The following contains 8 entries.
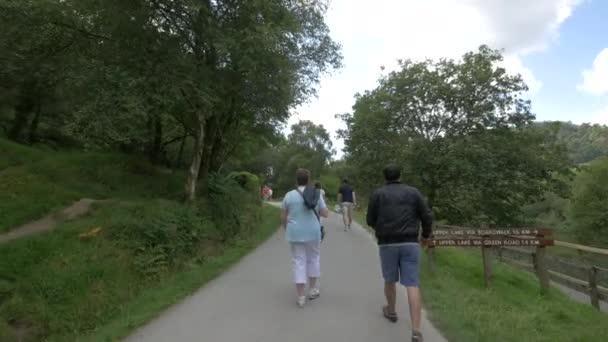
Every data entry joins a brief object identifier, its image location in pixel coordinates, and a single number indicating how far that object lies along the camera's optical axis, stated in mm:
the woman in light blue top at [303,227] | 6199
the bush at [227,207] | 12250
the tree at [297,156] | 71312
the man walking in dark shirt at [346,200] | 16672
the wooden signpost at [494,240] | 8500
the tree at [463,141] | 20562
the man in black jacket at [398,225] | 5109
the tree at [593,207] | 36375
